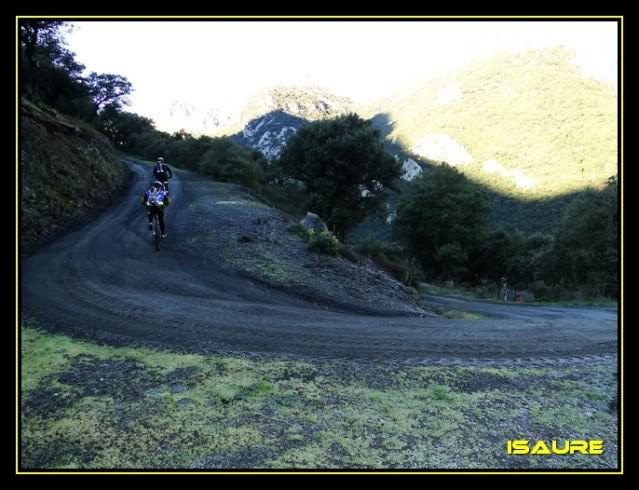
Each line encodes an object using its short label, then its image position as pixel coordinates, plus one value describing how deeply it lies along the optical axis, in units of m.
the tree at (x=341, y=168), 24.92
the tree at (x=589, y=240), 23.49
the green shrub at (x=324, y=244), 11.39
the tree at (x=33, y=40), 21.91
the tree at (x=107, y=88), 48.09
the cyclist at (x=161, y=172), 12.59
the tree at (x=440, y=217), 40.16
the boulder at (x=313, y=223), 14.67
